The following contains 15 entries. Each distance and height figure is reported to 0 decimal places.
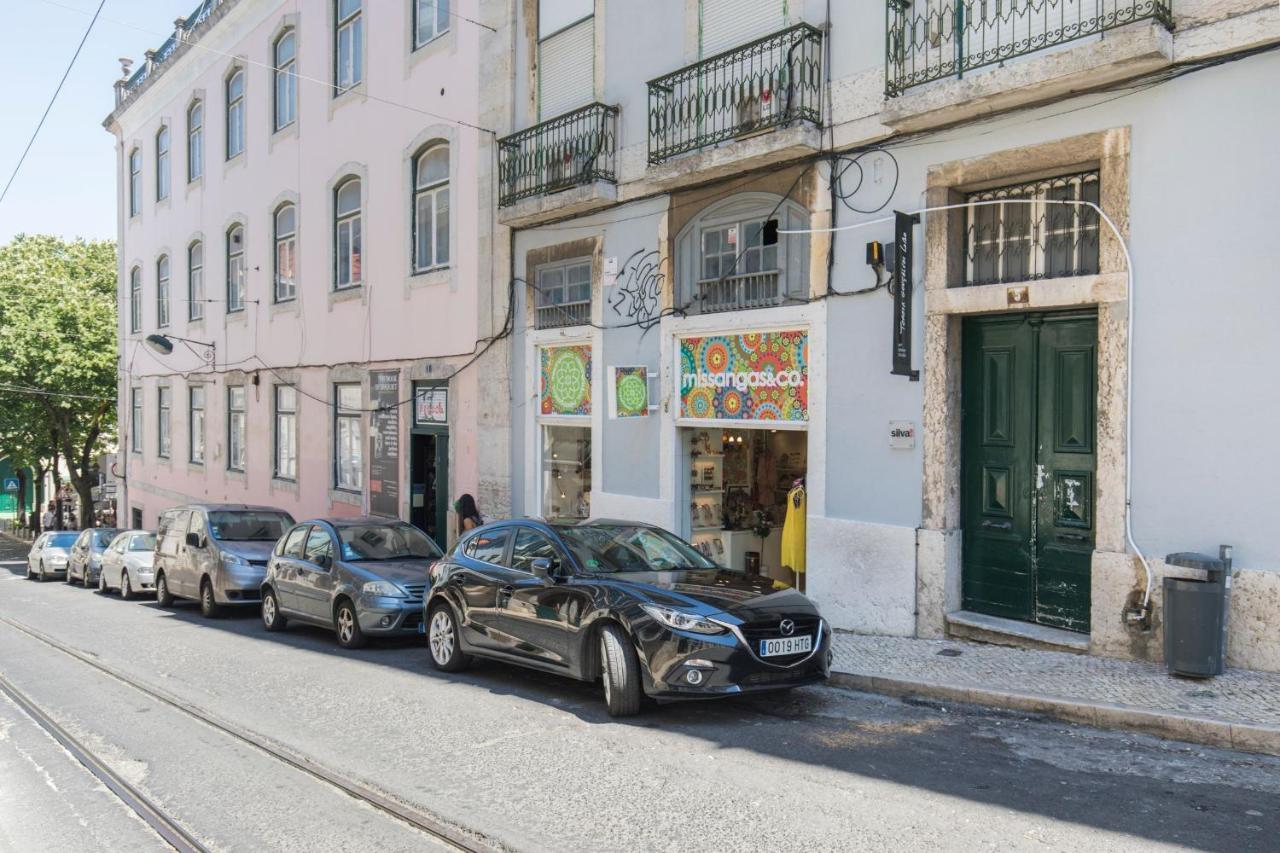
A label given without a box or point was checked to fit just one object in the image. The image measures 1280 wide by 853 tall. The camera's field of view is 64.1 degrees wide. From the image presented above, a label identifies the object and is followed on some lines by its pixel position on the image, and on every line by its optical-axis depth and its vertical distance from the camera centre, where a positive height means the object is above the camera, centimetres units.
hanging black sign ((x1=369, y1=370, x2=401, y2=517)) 1903 -57
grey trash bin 756 -152
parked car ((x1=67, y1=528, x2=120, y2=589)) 2333 -330
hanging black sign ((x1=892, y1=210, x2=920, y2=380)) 1001 +119
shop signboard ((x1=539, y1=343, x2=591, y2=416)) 1466 +50
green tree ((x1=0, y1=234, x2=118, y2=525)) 3553 +235
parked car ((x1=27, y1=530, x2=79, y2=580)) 2731 -383
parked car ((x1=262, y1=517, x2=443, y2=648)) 1121 -189
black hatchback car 720 -154
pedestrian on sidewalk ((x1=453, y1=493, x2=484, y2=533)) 1585 -150
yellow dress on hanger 1154 -132
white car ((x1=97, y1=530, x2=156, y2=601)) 1886 -286
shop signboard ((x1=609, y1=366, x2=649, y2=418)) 1349 +29
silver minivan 1480 -211
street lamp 2542 +173
